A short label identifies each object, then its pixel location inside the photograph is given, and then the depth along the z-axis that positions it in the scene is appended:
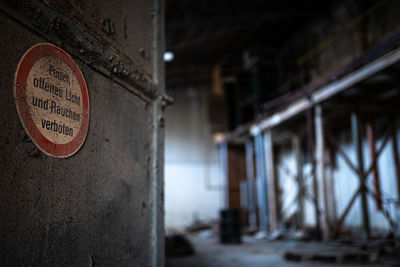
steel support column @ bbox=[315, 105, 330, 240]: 10.27
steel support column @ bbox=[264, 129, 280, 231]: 13.33
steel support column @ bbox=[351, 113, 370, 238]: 9.69
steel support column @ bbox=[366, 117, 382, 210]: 10.84
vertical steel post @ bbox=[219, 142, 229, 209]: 18.31
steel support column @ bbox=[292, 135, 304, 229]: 12.58
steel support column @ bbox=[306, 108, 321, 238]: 10.71
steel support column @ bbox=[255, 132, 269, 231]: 13.87
